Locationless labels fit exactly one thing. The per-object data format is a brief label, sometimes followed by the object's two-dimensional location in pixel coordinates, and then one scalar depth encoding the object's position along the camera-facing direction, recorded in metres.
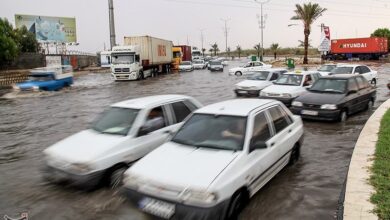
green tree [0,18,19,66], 46.80
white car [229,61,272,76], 38.16
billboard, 65.25
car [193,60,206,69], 58.72
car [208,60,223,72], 50.25
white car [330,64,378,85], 21.34
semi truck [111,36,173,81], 36.59
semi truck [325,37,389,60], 60.47
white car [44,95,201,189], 6.89
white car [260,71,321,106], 15.40
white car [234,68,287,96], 19.75
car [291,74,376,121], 12.51
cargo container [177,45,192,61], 64.31
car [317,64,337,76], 24.45
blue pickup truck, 28.53
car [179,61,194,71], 52.81
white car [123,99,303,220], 5.11
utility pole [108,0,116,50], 45.74
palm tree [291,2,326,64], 49.62
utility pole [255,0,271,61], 77.39
